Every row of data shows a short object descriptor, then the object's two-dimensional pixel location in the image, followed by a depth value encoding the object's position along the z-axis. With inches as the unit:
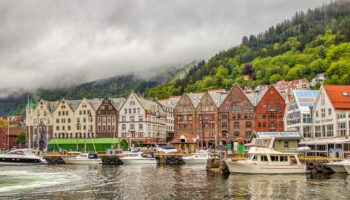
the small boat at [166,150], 4264.5
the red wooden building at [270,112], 5033.5
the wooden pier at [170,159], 3782.0
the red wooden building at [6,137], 6545.3
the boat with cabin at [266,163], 2504.9
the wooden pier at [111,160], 3718.0
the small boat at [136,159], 3671.3
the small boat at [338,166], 2494.8
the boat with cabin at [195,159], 3713.1
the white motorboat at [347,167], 2450.8
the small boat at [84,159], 3801.7
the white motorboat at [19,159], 4003.4
